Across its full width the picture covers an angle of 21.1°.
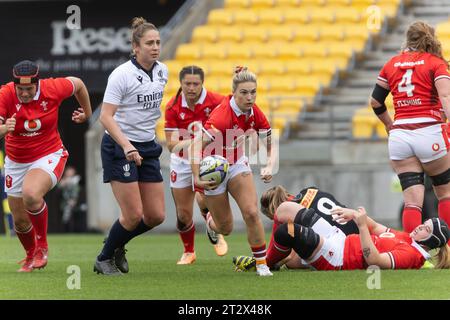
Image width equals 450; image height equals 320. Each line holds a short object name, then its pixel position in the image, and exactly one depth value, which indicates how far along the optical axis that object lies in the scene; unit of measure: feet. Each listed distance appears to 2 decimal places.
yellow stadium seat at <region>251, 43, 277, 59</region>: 76.23
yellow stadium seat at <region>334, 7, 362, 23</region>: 76.38
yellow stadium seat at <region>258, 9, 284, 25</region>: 79.05
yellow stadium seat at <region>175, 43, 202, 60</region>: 77.92
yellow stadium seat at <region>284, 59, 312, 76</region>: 73.97
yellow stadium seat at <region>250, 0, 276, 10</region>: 80.69
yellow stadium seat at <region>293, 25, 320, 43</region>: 76.23
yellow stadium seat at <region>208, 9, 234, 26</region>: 80.69
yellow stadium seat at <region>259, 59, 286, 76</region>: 74.69
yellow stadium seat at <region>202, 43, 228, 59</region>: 77.66
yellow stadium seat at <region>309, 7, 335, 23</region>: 77.10
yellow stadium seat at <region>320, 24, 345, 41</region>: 75.41
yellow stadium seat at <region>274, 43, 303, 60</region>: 75.72
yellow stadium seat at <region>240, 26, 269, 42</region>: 78.07
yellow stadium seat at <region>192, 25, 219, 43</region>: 79.66
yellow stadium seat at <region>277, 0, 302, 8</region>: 79.56
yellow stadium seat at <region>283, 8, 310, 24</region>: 77.92
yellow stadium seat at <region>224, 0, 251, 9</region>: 81.56
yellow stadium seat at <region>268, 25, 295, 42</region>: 77.15
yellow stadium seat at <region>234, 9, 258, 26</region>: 79.77
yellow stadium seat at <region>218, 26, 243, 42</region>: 78.79
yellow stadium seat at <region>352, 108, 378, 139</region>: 67.10
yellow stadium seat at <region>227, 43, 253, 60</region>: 76.79
